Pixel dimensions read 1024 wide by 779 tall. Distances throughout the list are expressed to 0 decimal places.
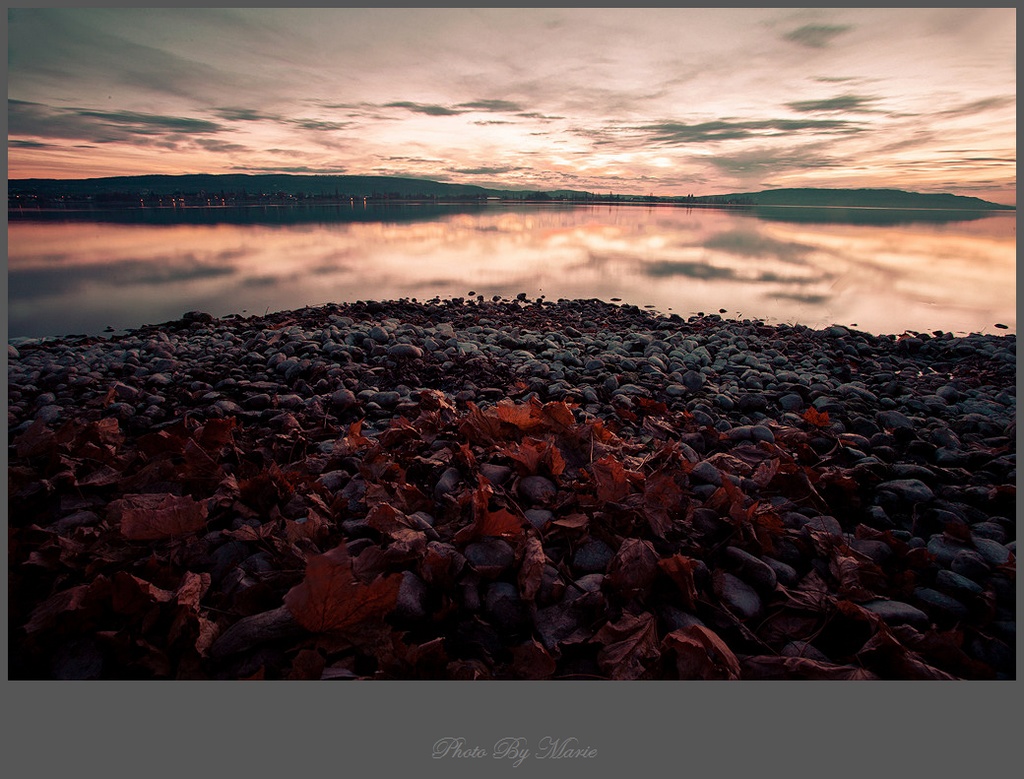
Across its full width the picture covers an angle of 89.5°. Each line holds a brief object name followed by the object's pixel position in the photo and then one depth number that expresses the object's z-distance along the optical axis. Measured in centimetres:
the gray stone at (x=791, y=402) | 408
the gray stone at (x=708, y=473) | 239
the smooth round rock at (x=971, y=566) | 192
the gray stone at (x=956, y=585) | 183
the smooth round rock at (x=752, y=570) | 179
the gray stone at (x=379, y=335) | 538
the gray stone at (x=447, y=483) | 224
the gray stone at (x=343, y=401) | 365
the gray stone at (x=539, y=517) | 199
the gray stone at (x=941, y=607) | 176
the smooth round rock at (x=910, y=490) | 248
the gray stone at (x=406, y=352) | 489
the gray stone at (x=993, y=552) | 198
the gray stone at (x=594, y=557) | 182
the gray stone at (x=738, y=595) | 169
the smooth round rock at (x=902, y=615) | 167
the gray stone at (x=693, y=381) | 441
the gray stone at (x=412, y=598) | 159
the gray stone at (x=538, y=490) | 214
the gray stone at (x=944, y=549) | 203
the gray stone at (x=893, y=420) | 358
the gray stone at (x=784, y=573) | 184
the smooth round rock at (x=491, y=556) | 171
